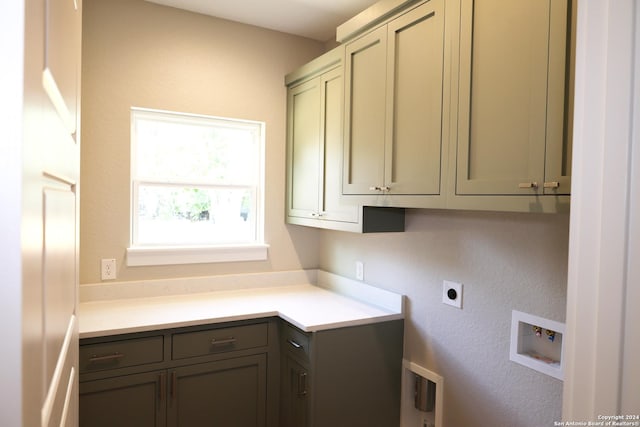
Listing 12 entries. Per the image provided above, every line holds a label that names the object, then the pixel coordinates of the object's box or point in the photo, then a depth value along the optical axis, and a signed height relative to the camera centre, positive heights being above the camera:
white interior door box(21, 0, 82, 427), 0.50 -0.02
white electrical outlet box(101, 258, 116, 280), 2.47 -0.42
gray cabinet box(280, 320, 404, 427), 2.12 -0.90
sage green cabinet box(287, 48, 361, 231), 2.36 +0.32
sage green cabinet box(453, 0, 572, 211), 1.21 +0.32
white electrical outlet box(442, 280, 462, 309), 1.97 -0.42
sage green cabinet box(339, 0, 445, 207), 1.67 +0.41
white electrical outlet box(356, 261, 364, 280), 2.67 -0.43
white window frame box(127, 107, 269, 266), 2.56 -0.31
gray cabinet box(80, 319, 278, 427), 2.00 -0.90
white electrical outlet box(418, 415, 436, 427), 2.20 -1.12
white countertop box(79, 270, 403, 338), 2.12 -0.60
